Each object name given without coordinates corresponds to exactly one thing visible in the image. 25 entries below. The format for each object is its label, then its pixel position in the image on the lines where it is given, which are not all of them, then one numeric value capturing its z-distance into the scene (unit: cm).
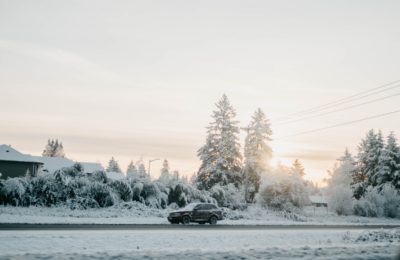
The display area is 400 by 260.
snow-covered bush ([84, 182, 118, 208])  3734
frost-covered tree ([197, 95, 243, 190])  6244
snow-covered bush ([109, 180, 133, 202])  3916
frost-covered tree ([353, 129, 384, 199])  6819
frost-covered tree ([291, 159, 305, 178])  11649
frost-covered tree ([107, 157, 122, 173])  14050
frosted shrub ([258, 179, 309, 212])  4528
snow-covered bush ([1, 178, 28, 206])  3428
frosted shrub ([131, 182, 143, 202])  3972
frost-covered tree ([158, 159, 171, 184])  4407
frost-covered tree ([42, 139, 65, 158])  13729
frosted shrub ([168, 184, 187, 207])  4172
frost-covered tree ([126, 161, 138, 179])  16710
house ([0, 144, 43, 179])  5988
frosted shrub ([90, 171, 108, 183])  3985
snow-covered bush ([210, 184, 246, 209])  4501
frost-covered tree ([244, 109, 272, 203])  6550
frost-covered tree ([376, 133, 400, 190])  6250
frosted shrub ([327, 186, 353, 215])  5016
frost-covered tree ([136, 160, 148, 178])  15444
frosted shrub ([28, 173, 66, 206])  3553
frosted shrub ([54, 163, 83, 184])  3716
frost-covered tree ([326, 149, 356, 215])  5022
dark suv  3022
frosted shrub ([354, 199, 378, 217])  4859
